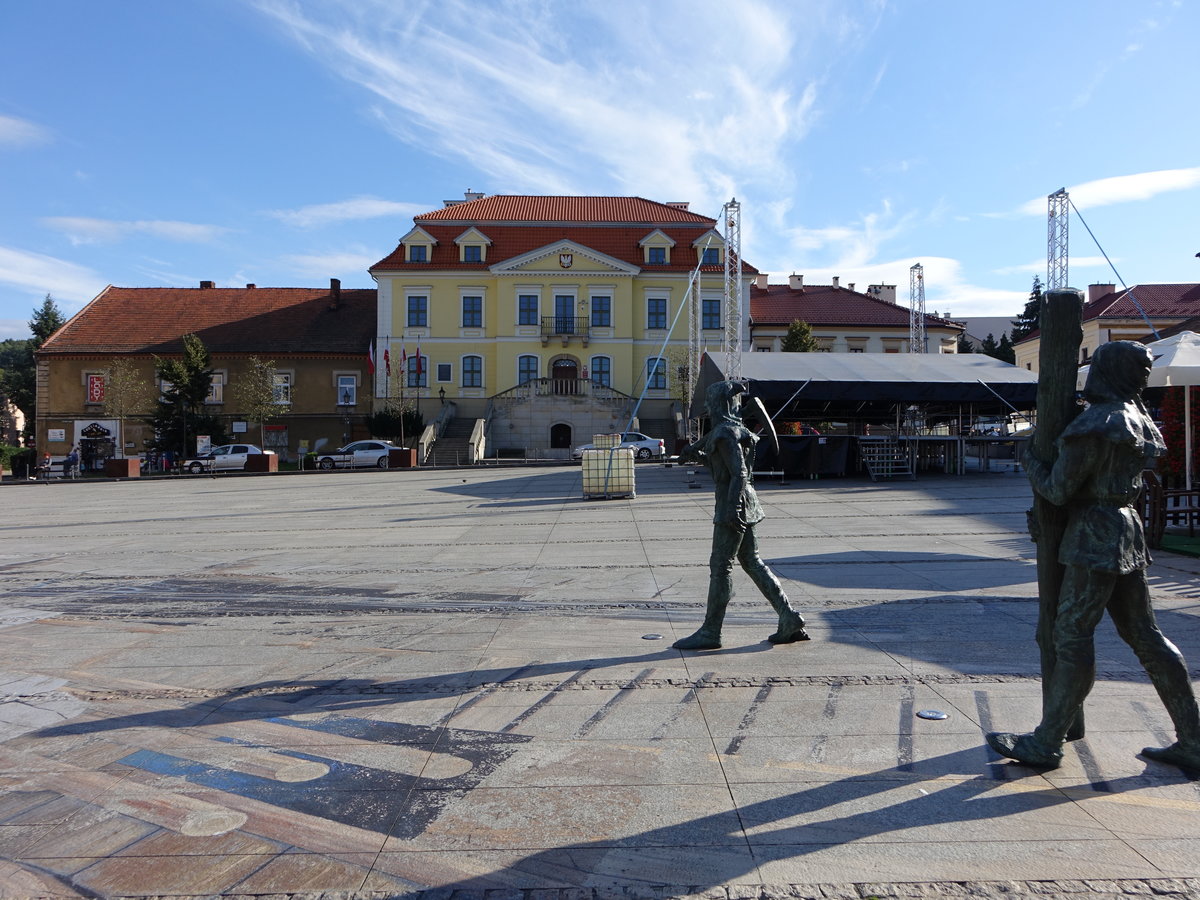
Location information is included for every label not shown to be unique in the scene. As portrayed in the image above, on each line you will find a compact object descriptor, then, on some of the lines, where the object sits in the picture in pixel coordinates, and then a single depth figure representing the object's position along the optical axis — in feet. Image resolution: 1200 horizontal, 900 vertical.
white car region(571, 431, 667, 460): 124.77
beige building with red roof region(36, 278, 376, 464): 160.45
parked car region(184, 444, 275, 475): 128.47
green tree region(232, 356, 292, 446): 151.94
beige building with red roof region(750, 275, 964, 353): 183.83
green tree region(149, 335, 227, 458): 145.18
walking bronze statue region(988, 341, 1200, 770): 12.69
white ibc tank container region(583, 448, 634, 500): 66.44
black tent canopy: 81.92
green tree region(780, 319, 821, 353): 161.27
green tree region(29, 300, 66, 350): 237.25
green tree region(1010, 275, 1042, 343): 259.19
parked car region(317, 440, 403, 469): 125.90
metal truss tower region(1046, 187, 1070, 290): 116.11
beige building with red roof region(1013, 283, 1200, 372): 184.96
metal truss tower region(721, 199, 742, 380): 84.24
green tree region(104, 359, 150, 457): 154.20
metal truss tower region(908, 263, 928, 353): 132.57
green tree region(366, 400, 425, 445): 148.46
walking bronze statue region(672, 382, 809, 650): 20.56
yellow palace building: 162.20
